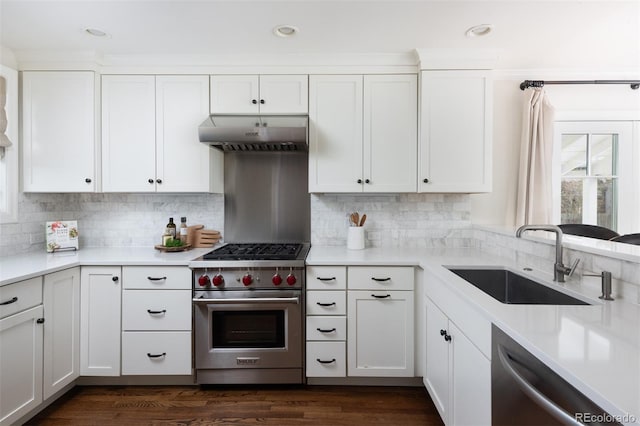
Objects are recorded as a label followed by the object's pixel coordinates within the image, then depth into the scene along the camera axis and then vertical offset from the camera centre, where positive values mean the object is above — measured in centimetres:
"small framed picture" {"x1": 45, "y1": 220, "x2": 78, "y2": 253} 241 -20
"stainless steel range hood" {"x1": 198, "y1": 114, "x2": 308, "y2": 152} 221 +56
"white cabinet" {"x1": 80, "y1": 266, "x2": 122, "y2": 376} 211 -75
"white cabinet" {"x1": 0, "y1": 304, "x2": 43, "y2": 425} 162 -84
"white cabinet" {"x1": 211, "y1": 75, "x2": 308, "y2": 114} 240 +90
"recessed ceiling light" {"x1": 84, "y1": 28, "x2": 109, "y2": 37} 204 +118
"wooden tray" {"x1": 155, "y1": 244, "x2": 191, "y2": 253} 244 -30
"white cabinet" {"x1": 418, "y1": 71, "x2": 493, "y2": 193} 233 +61
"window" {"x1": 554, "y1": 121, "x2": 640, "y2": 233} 273 +35
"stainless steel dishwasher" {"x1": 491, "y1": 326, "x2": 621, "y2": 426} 75 -50
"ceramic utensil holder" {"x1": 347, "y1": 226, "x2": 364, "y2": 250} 252 -21
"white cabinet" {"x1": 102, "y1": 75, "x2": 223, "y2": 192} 241 +61
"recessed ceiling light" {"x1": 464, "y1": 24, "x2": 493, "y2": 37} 200 +119
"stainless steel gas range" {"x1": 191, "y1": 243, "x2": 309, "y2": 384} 208 -73
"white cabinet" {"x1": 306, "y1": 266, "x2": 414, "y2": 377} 211 -73
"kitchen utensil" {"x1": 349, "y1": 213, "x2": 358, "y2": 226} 255 -6
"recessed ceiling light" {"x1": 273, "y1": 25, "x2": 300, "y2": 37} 201 +118
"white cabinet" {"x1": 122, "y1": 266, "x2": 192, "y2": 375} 211 -74
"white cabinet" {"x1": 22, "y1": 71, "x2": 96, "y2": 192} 237 +60
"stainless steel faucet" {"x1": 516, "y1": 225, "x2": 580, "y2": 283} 145 -22
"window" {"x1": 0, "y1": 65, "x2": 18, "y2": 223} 230 +36
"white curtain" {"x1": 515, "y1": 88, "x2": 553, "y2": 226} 260 +42
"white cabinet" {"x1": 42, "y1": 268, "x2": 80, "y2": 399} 188 -75
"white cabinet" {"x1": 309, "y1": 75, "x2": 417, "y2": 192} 239 +65
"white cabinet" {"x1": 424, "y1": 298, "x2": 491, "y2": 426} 125 -77
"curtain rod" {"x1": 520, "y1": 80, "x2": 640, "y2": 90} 261 +110
